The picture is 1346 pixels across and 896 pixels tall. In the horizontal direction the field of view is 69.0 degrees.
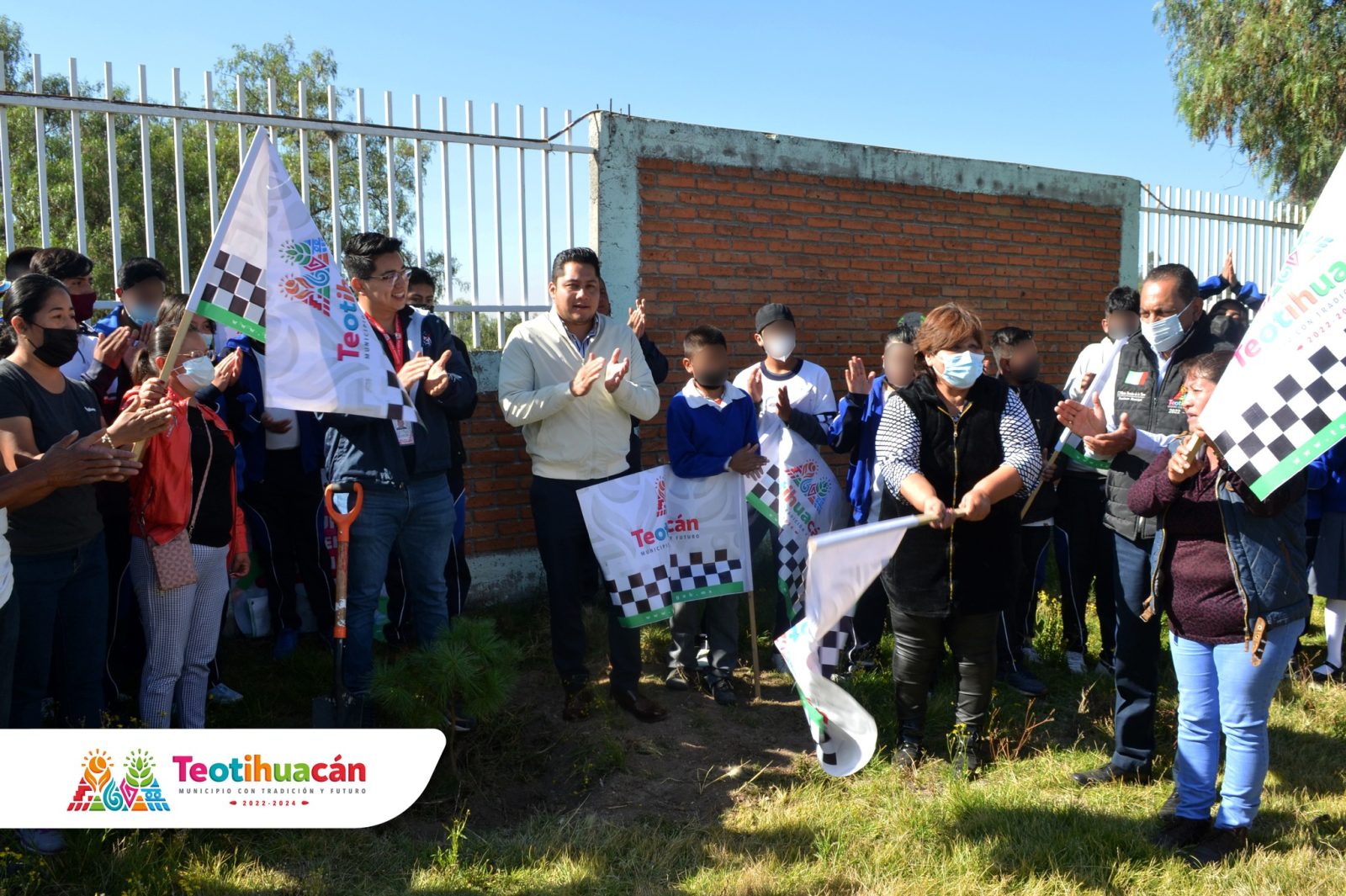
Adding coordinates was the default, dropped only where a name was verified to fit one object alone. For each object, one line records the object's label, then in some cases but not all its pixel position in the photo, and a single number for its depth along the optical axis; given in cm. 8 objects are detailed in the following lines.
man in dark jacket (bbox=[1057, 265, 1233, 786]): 411
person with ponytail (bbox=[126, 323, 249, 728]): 392
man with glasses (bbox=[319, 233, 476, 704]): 433
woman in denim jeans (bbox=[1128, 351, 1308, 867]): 340
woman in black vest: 410
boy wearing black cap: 548
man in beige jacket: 488
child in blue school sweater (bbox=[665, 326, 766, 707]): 516
